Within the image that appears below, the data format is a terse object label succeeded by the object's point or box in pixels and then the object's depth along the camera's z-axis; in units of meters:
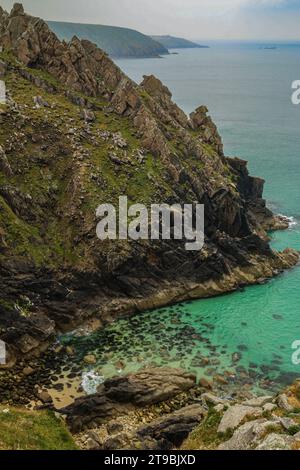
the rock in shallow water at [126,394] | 48.81
